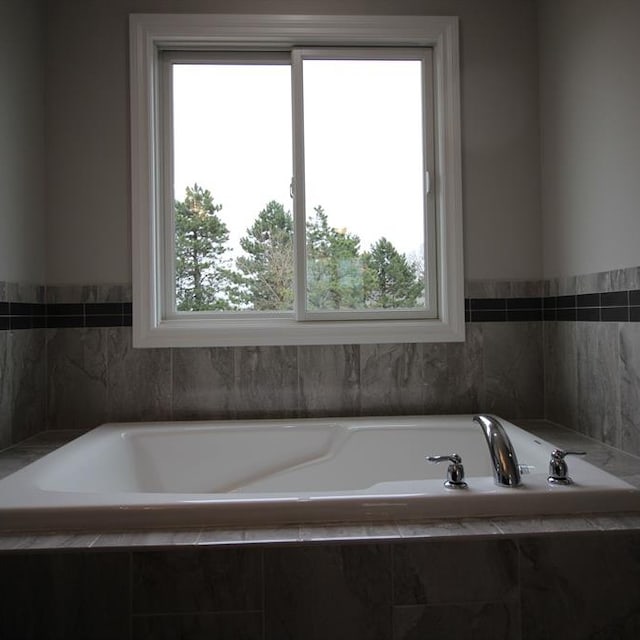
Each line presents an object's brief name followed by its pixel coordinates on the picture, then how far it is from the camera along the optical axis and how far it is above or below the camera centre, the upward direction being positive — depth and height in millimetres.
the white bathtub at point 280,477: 1163 -426
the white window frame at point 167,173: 2168 +711
